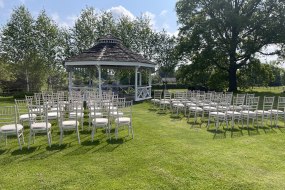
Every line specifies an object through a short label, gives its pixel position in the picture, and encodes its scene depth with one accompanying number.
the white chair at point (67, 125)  6.41
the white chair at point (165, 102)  12.93
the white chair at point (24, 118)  7.80
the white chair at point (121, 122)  7.04
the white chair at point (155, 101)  14.18
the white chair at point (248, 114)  9.16
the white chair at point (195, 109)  10.13
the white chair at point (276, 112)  9.57
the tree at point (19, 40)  23.45
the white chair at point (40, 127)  6.21
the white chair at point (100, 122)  6.92
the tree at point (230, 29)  23.09
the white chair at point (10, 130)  6.00
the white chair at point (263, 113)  9.40
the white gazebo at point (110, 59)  16.56
